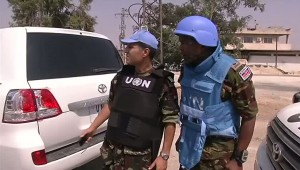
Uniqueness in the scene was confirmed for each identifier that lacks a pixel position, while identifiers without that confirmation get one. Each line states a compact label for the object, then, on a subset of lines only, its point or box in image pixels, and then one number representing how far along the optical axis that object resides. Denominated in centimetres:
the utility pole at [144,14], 631
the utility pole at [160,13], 645
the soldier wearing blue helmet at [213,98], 139
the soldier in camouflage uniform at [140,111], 159
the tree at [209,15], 903
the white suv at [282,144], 138
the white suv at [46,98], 188
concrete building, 3582
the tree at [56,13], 1716
